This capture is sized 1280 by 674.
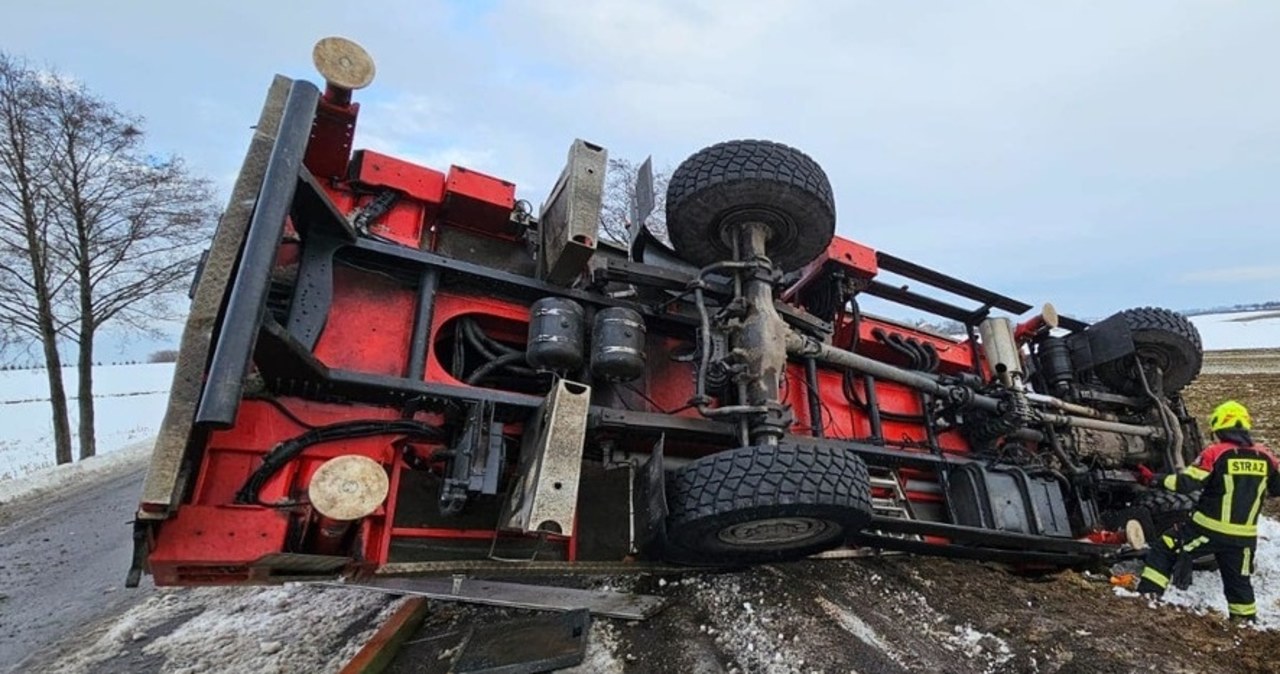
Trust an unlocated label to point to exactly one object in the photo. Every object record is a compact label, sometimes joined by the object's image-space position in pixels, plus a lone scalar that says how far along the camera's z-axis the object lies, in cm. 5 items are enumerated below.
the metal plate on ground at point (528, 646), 254
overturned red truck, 209
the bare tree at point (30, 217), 1083
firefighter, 380
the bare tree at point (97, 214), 1127
